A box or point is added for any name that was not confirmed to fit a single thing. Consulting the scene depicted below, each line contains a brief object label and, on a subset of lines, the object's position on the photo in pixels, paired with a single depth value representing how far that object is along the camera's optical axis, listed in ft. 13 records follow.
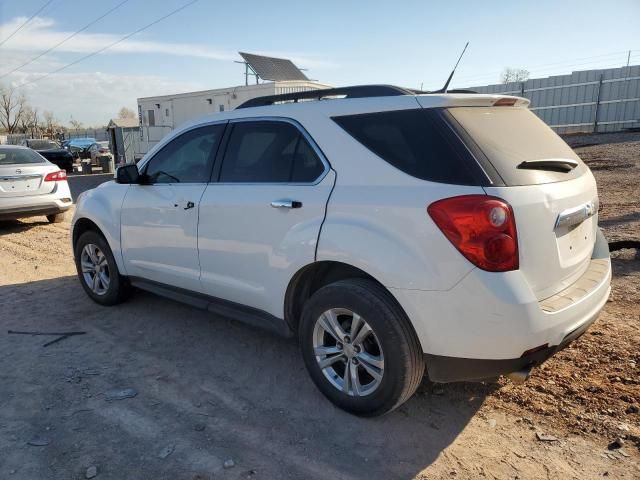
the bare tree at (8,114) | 218.38
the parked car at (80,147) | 96.56
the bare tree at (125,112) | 284.00
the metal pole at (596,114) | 66.39
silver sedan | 26.96
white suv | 7.88
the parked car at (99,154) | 74.99
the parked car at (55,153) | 76.74
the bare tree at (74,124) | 276.82
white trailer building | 60.49
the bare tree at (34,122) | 206.06
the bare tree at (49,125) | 206.19
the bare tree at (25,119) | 216.95
